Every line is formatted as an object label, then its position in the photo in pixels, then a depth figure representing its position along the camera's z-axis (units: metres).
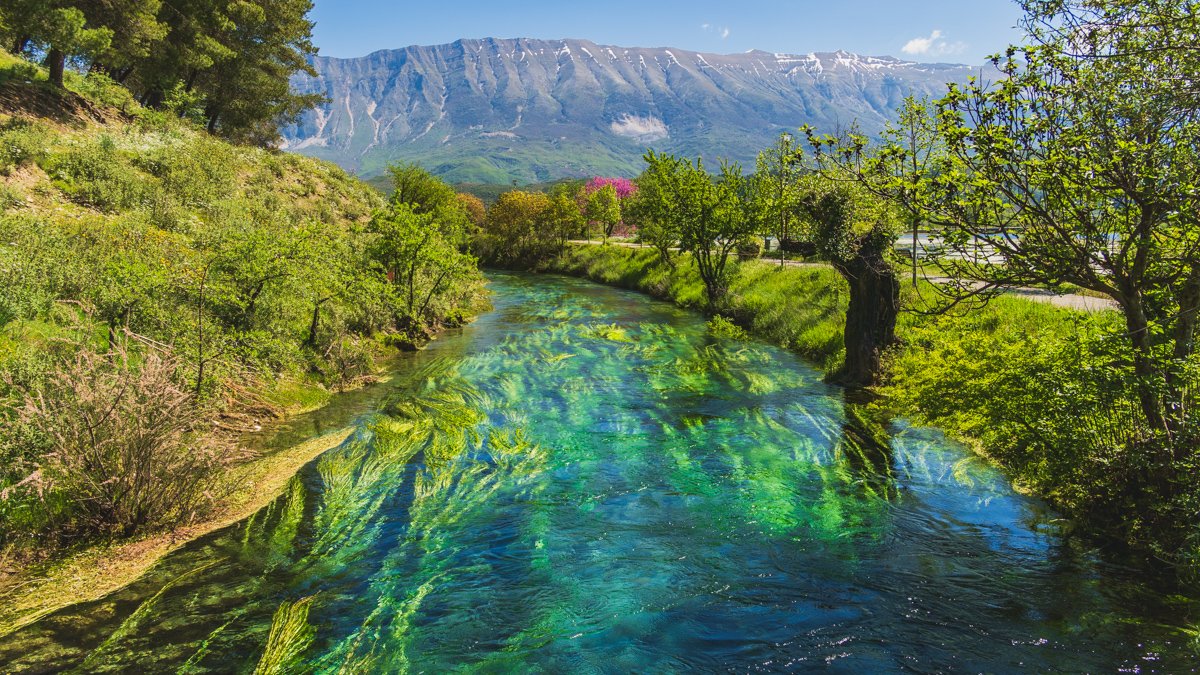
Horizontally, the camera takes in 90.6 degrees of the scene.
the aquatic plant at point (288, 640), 6.16
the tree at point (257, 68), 40.28
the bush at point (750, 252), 36.94
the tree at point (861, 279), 16.05
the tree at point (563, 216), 56.19
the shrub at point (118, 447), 7.65
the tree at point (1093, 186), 6.38
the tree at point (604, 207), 61.94
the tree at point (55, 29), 23.83
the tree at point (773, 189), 27.08
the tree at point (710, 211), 29.02
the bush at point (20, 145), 19.82
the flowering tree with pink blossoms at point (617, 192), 64.88
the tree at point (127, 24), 30.25
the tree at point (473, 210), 70.29
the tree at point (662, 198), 30.58
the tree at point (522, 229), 57.09
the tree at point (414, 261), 22.30
